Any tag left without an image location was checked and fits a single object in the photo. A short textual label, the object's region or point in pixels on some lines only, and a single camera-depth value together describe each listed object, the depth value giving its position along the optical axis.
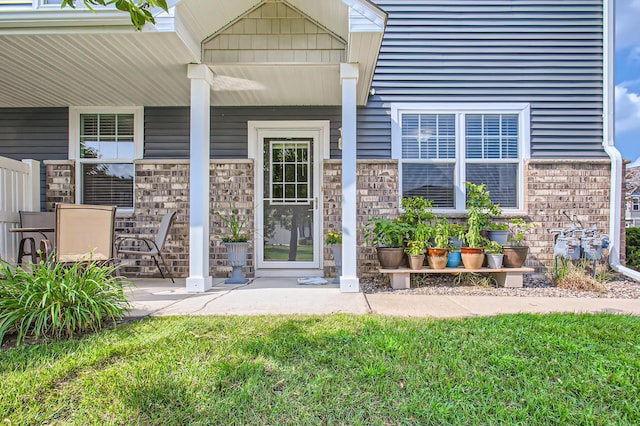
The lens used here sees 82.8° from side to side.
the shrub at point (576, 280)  4.32
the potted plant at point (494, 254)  4.39
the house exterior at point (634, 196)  22.39
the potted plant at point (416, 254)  4.25
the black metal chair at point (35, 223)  4.61
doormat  4.54
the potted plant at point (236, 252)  4.60
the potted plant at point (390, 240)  4.30
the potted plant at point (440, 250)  4.32
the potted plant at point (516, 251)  4.40
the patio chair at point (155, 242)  4.60
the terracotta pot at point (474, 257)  4.33
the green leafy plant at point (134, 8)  1.99
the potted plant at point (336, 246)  4.56
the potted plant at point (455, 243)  4.46
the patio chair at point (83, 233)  3.35
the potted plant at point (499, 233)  4.67
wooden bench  4.28
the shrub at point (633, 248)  5.63
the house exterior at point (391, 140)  5.13
